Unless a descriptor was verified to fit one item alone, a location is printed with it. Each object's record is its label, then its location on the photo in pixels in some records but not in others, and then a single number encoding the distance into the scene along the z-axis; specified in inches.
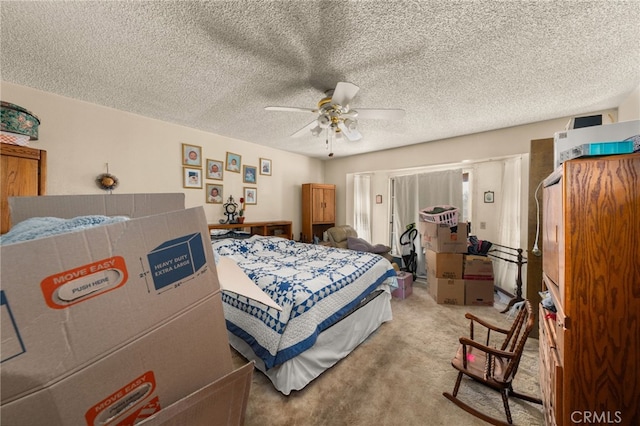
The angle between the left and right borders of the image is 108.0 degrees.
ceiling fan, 73.1
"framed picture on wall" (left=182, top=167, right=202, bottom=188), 130.6
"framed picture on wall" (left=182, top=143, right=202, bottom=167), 129.7
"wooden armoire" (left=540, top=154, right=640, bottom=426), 37.7
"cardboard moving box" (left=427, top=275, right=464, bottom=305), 125.9
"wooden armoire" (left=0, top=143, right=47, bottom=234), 66.1
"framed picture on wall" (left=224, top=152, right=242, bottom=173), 149.2
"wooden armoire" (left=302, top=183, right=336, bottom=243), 189.3
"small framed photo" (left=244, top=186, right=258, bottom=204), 160.4
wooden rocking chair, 54.7
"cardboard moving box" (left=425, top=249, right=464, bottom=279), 126.1
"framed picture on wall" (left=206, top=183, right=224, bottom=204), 141.3
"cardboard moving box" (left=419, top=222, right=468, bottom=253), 126.6
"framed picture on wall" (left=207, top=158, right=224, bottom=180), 140.6
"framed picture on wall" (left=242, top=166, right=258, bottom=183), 159.2
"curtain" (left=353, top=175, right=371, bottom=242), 196.4
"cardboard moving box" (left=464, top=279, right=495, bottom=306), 123.3
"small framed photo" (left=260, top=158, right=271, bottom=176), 169.3
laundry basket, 130.6
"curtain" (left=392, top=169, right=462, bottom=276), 157.9
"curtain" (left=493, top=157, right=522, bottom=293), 132.9
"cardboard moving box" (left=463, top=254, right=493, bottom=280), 122.1
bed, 66.1
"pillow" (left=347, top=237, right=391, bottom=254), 162.1
